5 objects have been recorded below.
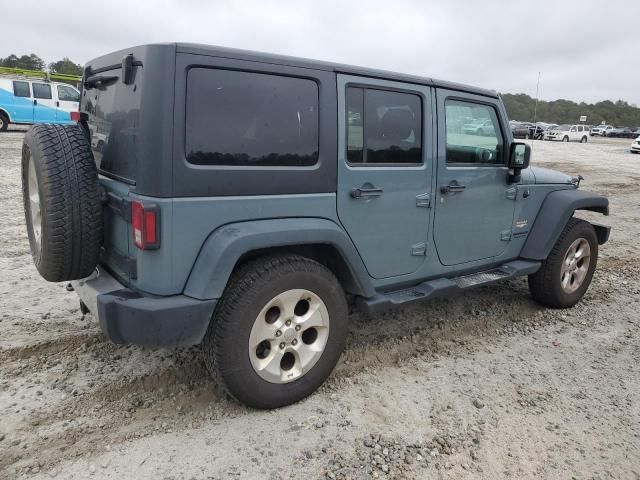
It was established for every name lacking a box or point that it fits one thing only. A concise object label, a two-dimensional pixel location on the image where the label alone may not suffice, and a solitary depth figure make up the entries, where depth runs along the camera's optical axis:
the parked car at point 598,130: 55.81
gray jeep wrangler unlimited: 2.40
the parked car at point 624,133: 53.44
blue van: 17.38
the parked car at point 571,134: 38.78
